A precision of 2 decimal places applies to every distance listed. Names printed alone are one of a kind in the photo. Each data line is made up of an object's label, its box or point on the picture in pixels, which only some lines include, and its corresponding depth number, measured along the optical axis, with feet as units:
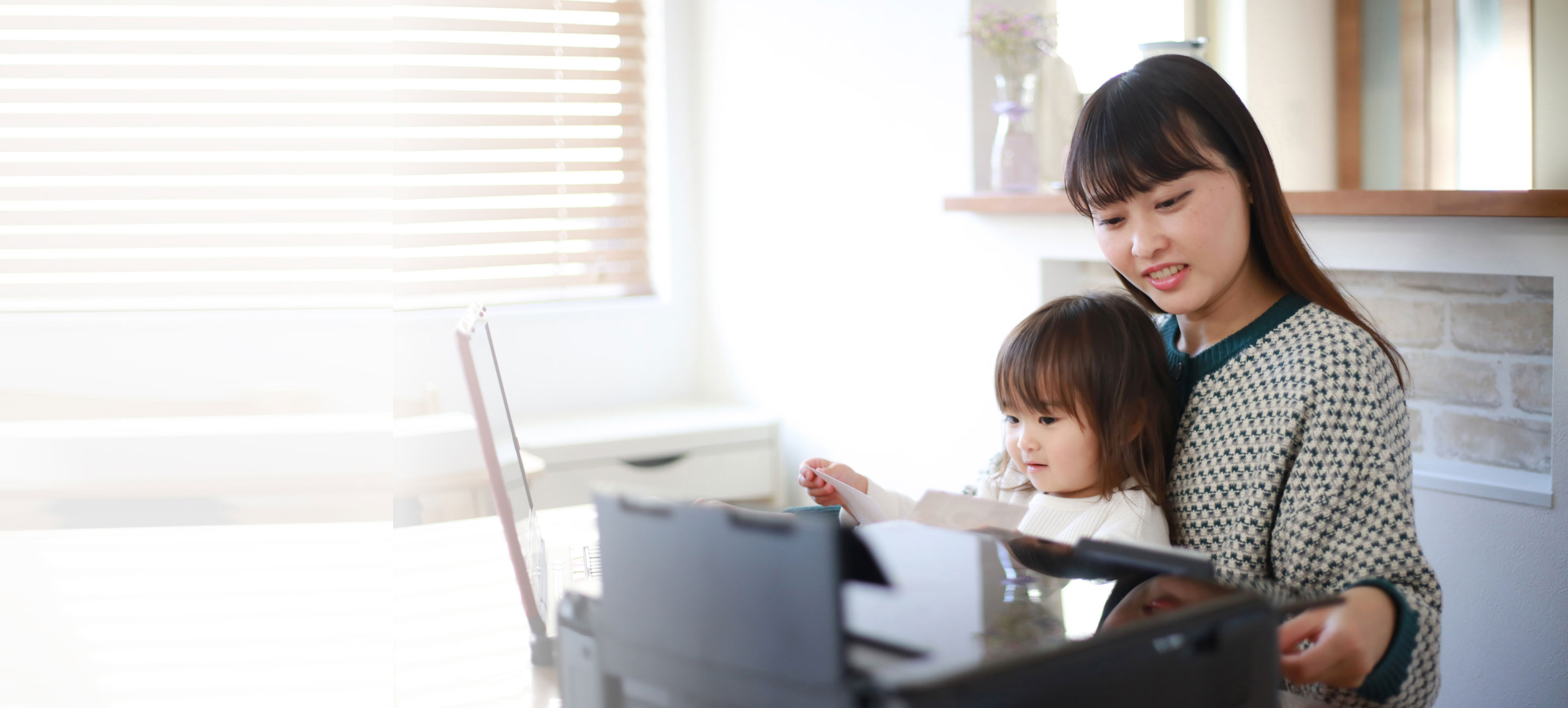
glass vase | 6.64
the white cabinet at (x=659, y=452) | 8.56
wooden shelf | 3.97
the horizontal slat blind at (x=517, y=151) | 9.29
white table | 7.91
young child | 3.38
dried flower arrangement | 6.60
